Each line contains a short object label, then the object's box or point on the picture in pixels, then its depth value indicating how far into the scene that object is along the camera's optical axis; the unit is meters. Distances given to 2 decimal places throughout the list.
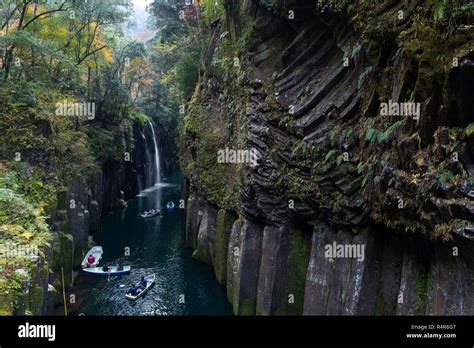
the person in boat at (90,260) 25.12
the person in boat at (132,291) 21.14
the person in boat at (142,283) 21.97
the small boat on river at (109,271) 24.08
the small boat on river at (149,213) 39.62
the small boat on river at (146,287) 20.90
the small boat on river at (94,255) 25.05
